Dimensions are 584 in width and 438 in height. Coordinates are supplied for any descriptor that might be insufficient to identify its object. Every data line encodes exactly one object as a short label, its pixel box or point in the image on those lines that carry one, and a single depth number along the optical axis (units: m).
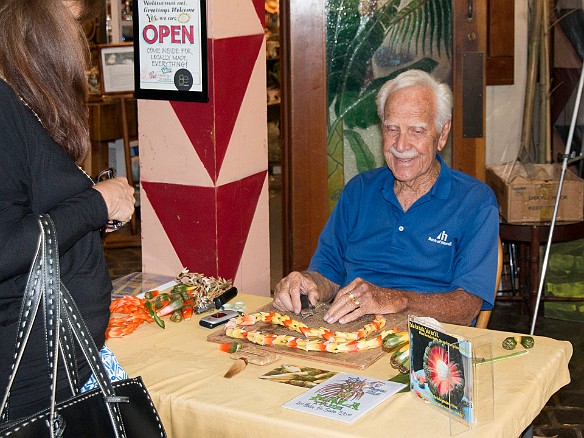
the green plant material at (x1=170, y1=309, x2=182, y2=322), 2.61
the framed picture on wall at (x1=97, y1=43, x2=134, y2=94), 7.23
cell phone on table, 2.55
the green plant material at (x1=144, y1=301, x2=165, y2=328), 2.57
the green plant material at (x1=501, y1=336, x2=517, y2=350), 2.25
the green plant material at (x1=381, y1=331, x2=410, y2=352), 2.28
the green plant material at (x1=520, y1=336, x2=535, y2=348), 2.26
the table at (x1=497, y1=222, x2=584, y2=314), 4.85
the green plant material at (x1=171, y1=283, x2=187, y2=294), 2.75
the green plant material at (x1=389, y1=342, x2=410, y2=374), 2.14
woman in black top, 1.77
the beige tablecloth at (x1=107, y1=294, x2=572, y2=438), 1.88
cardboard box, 4.89
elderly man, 2.79
